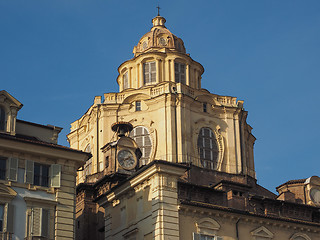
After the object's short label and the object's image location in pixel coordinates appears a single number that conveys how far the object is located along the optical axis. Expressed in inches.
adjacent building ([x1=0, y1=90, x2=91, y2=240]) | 1598.2
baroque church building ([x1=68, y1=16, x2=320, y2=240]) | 1867.6
